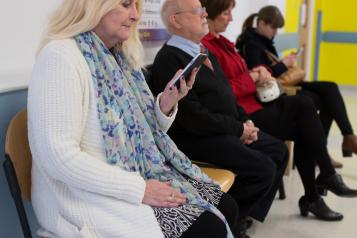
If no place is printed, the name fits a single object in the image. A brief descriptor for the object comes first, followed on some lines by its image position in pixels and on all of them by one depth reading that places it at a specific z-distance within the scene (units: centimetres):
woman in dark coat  467
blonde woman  270
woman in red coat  401
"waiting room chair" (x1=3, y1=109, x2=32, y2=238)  277
